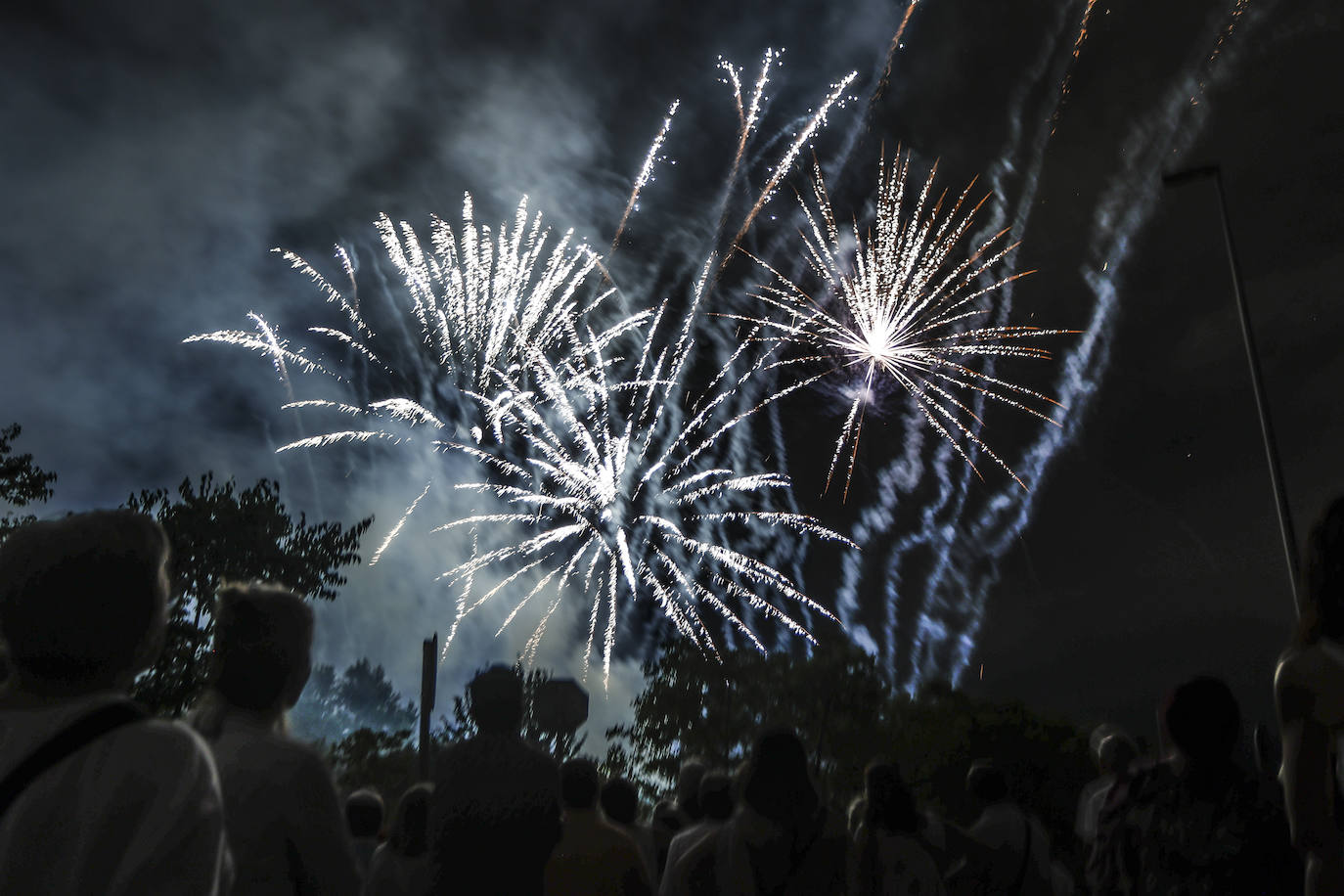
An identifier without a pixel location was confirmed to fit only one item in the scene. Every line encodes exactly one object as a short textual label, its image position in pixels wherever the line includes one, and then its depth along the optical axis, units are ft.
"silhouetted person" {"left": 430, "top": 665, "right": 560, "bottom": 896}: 11.89
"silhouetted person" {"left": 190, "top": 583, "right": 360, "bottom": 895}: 7.88
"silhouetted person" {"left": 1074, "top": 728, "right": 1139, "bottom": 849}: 16.03
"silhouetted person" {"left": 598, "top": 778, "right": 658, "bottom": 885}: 19.61
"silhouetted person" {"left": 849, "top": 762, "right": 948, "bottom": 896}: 15.34
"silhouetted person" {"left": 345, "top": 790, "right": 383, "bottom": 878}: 19.69
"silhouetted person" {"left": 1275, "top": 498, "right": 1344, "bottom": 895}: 7.35
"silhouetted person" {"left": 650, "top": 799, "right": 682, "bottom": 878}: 22.80
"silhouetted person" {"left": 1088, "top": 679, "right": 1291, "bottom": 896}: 9.43
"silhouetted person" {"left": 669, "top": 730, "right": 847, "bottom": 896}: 13.07
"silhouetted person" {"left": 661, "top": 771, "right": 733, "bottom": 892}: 16.89
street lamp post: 38.17
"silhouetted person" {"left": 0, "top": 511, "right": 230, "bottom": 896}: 5.20
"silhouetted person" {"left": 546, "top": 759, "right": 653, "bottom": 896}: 15.23
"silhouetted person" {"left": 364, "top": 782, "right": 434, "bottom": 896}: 16.12
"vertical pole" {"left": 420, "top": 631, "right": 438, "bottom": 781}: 76.54
